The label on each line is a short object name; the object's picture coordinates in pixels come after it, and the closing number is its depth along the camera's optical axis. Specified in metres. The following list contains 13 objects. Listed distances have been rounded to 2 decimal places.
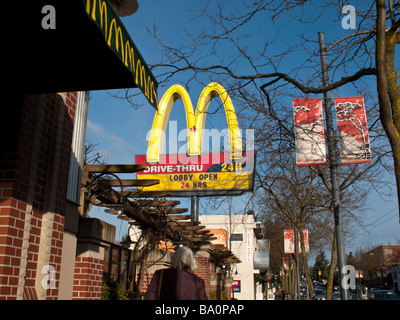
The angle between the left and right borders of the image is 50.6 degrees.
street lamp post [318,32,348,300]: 8.77
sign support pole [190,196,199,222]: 18.61
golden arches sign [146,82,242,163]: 13.68
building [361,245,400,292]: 76.62
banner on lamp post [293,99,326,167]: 8.74
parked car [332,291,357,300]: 29.28
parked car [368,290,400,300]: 23.63
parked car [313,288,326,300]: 46.06
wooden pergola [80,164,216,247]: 7.13
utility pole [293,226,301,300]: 22.23
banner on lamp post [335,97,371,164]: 8.53
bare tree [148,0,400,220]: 5.64
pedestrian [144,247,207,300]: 4.15
